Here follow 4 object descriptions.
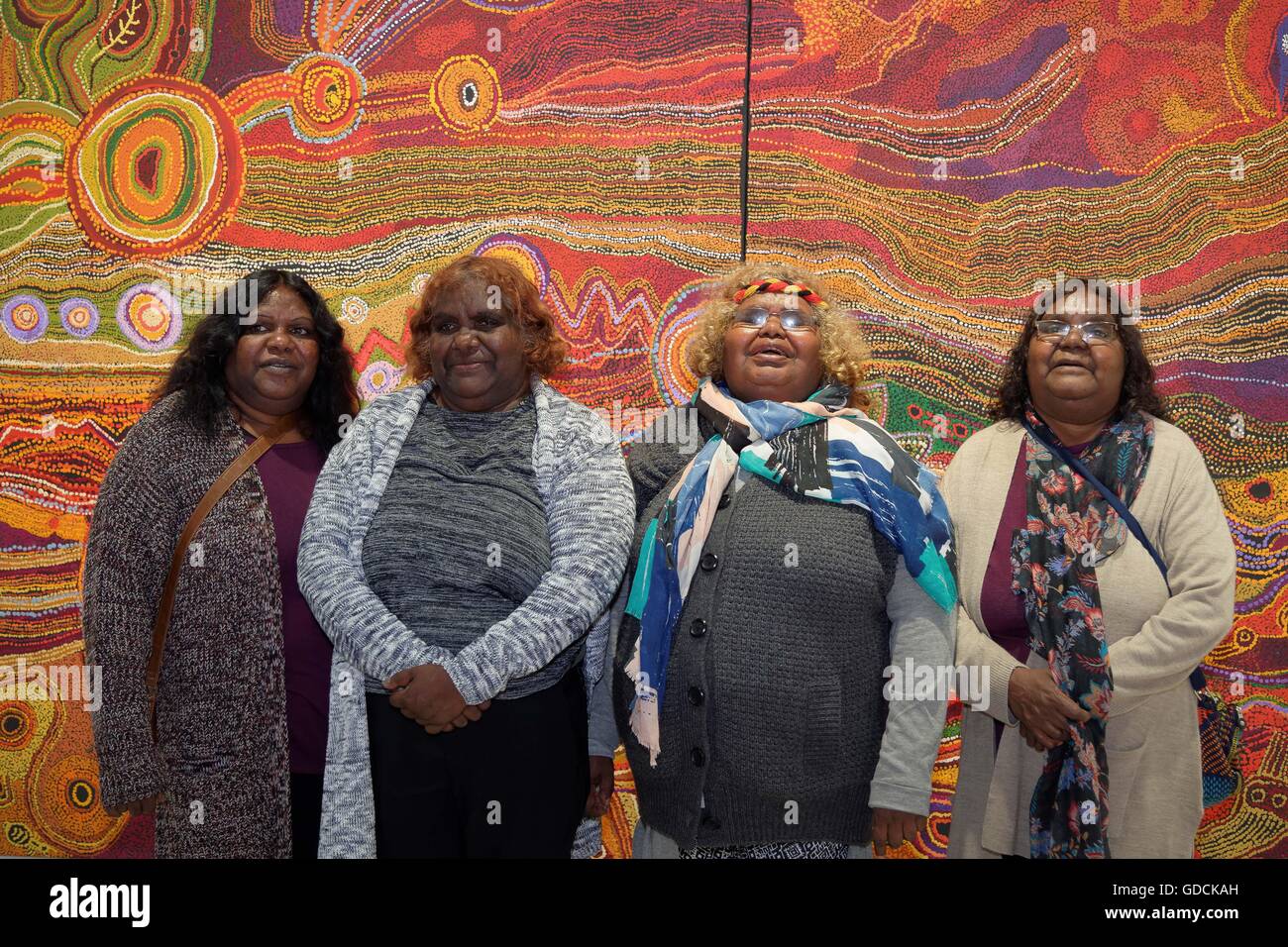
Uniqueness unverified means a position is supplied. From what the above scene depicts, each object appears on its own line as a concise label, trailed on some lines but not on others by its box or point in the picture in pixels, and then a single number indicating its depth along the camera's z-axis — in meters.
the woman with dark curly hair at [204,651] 2.32
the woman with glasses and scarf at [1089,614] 2.28
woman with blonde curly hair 2.07
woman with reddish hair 2.07
